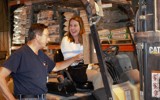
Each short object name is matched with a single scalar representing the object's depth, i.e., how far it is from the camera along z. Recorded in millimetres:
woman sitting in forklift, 4059
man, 3016
